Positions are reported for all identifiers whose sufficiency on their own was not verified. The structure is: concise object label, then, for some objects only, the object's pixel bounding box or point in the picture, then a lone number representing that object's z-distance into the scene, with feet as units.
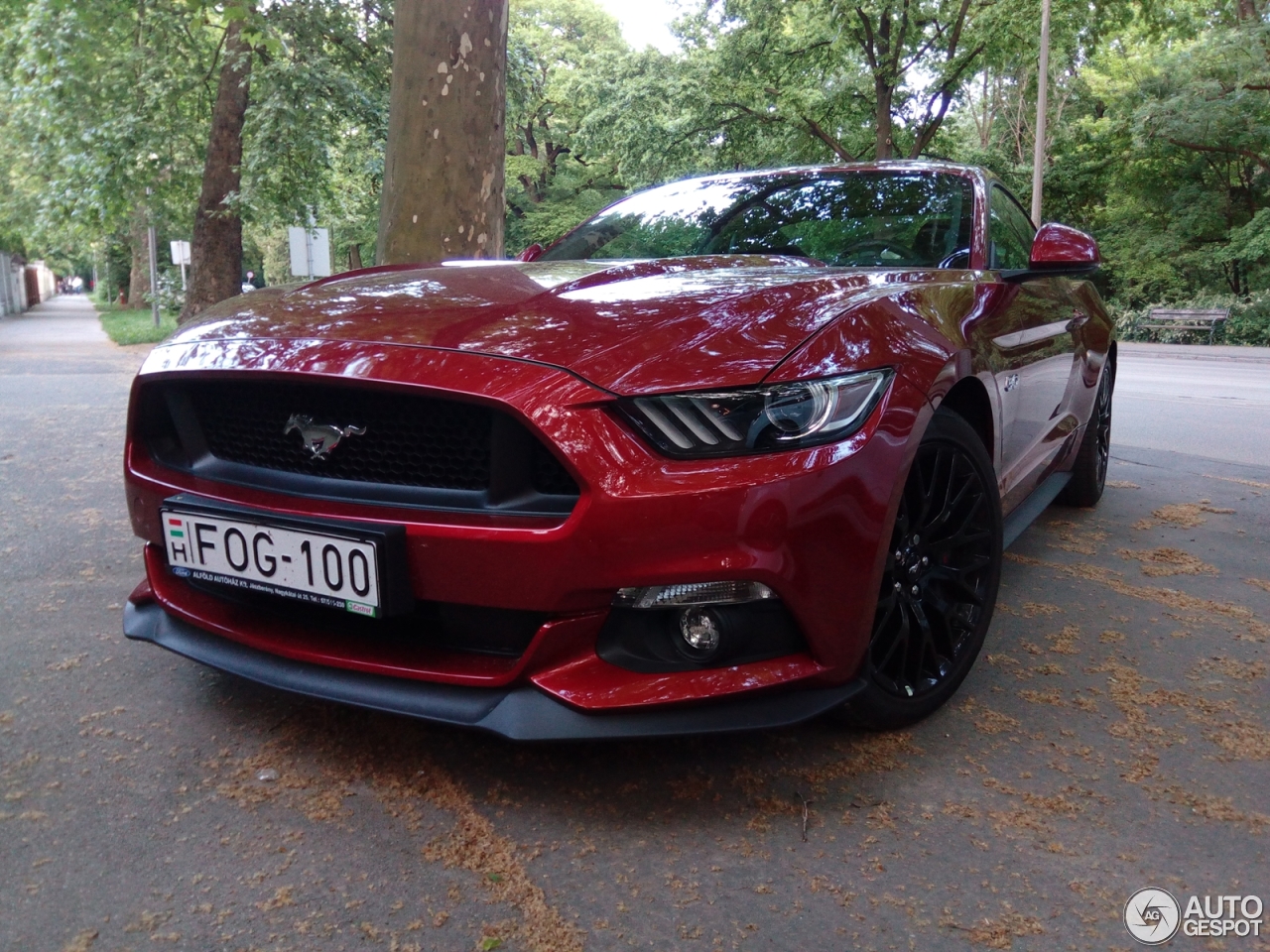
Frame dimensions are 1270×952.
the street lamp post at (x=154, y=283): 72.73
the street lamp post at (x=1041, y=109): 58.95
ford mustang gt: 5.78
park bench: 75.61
